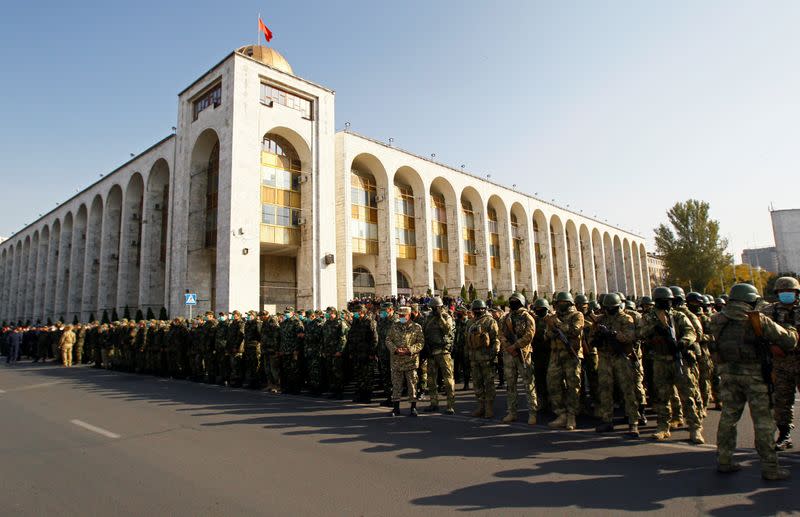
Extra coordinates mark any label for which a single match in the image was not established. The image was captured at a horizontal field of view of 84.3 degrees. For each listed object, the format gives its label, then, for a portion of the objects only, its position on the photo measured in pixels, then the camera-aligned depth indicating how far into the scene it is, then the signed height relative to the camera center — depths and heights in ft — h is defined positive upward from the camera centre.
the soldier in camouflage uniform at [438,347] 25.84 -1.22
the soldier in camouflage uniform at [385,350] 31.27 -1.59
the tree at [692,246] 145.69 +23.68
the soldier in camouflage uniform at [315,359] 33.53 -2.16
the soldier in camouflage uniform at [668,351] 18.80 -1.43
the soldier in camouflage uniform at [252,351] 38.11 -1.56
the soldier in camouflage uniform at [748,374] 14.02 -1.92
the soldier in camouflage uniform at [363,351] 30.07 -1.51
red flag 88.11 +59.88
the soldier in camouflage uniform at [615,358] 20.01 -1.77
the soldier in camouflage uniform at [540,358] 24.78 -2.05
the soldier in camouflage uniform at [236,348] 39.14 -1.31
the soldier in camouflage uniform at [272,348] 35.83 -1.27
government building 79.71 +25.92
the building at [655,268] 263.29 +33.54
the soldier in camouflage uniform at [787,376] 17.02 -2.38
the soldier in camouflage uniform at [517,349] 22.90 -1.34
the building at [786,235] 187.42 +33.28
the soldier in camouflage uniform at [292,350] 34.65 -1.48
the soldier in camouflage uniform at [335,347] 31.55 -1.23
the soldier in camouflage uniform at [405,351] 25.63 -1.35
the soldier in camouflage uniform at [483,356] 24.35 -1.72
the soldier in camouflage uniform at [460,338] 37.55 -1.07
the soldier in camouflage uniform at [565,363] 21.50 -2.04
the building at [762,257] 318.24 +42.13
